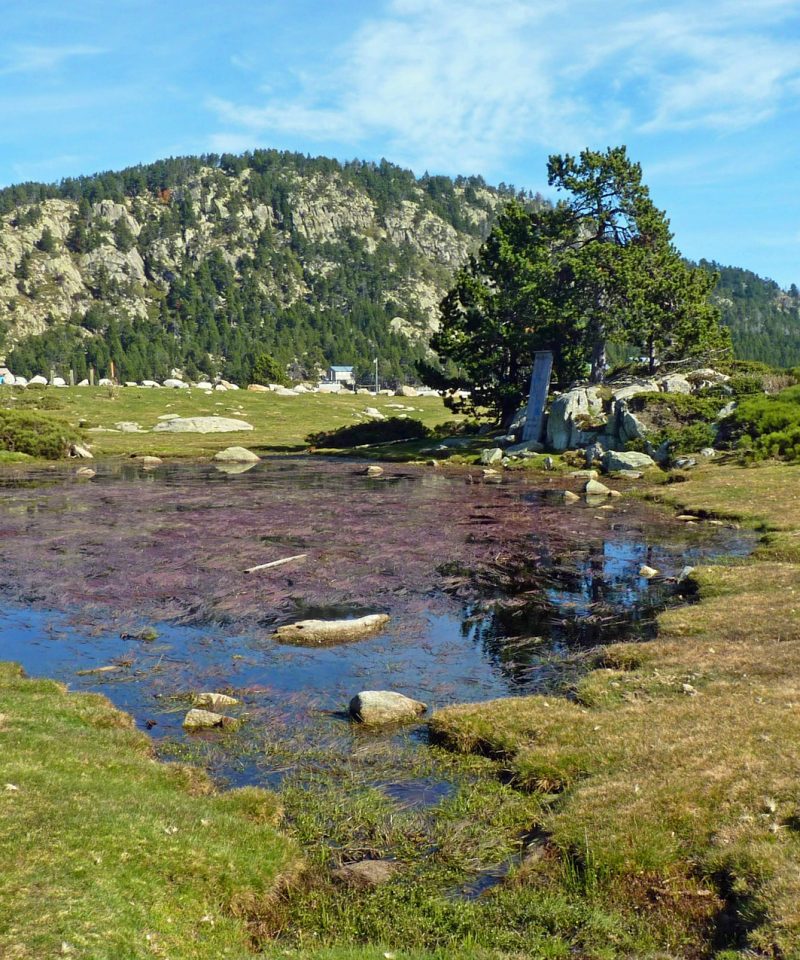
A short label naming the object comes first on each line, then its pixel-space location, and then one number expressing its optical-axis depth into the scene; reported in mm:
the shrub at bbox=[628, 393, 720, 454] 63312
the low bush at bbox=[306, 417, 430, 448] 101062
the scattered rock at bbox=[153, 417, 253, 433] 113850
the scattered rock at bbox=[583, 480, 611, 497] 54031
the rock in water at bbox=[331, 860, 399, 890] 11977
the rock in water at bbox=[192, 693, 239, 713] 19109
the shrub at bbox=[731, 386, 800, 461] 55094
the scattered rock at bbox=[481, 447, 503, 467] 74688
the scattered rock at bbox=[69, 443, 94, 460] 85375
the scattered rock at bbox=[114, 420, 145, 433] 112000
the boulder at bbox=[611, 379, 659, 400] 71962
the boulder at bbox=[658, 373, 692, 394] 72312
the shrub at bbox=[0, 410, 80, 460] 83625
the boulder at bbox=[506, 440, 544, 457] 74625
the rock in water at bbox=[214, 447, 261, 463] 82875
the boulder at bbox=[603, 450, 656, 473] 62375
